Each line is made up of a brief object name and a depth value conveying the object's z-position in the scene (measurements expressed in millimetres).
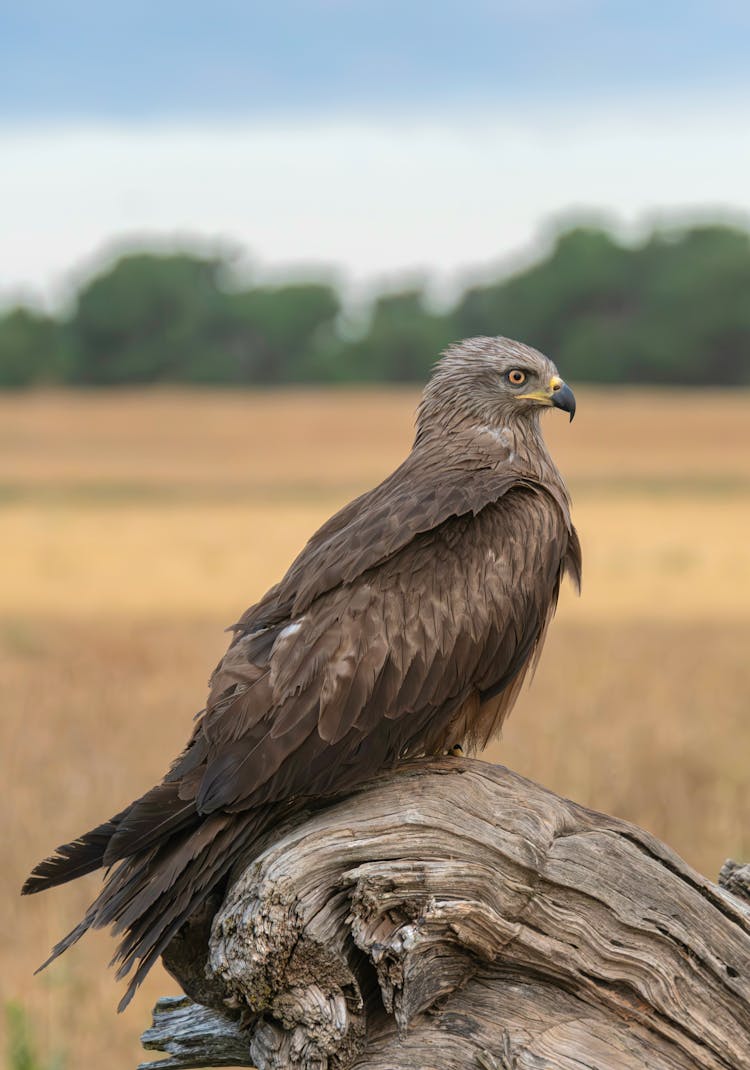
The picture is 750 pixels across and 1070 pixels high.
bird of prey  9719
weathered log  9359
